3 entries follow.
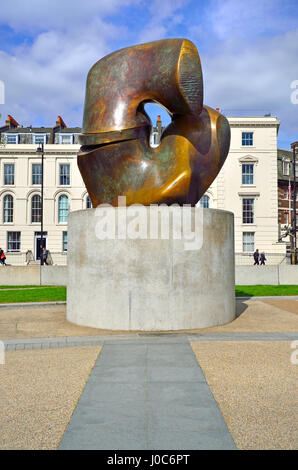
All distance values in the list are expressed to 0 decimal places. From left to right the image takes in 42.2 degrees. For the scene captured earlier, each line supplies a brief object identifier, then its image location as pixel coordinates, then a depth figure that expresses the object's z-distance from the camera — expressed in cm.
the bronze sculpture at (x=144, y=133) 793
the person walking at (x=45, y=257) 2715
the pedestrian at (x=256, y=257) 2907
